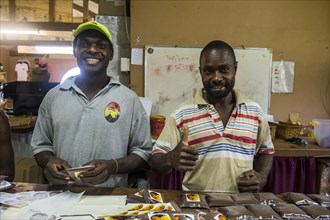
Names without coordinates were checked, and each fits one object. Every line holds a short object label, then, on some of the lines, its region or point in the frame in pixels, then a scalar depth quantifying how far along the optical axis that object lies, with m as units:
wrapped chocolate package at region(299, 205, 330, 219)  1.06
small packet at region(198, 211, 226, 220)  1.03
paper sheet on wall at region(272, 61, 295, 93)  3.45
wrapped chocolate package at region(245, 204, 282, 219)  1.04
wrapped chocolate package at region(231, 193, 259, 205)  1.17
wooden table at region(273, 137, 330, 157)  2.66
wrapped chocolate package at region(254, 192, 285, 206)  1.17
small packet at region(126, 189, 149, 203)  1.18
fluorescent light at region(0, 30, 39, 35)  5.79
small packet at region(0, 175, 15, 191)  1.26
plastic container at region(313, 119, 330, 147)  2.79
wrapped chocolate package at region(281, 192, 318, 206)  1.17
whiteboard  3.35
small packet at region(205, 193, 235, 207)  1.16
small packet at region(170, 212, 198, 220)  1.00
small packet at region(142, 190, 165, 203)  1.18
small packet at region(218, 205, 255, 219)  1.05
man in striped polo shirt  1.49
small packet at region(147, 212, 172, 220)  0.99
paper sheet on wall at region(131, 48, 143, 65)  3.34
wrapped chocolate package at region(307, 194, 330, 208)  1.17
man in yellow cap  1.54
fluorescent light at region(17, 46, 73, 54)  6.49
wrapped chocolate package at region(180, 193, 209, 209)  1.15
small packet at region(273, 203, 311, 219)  1.05
